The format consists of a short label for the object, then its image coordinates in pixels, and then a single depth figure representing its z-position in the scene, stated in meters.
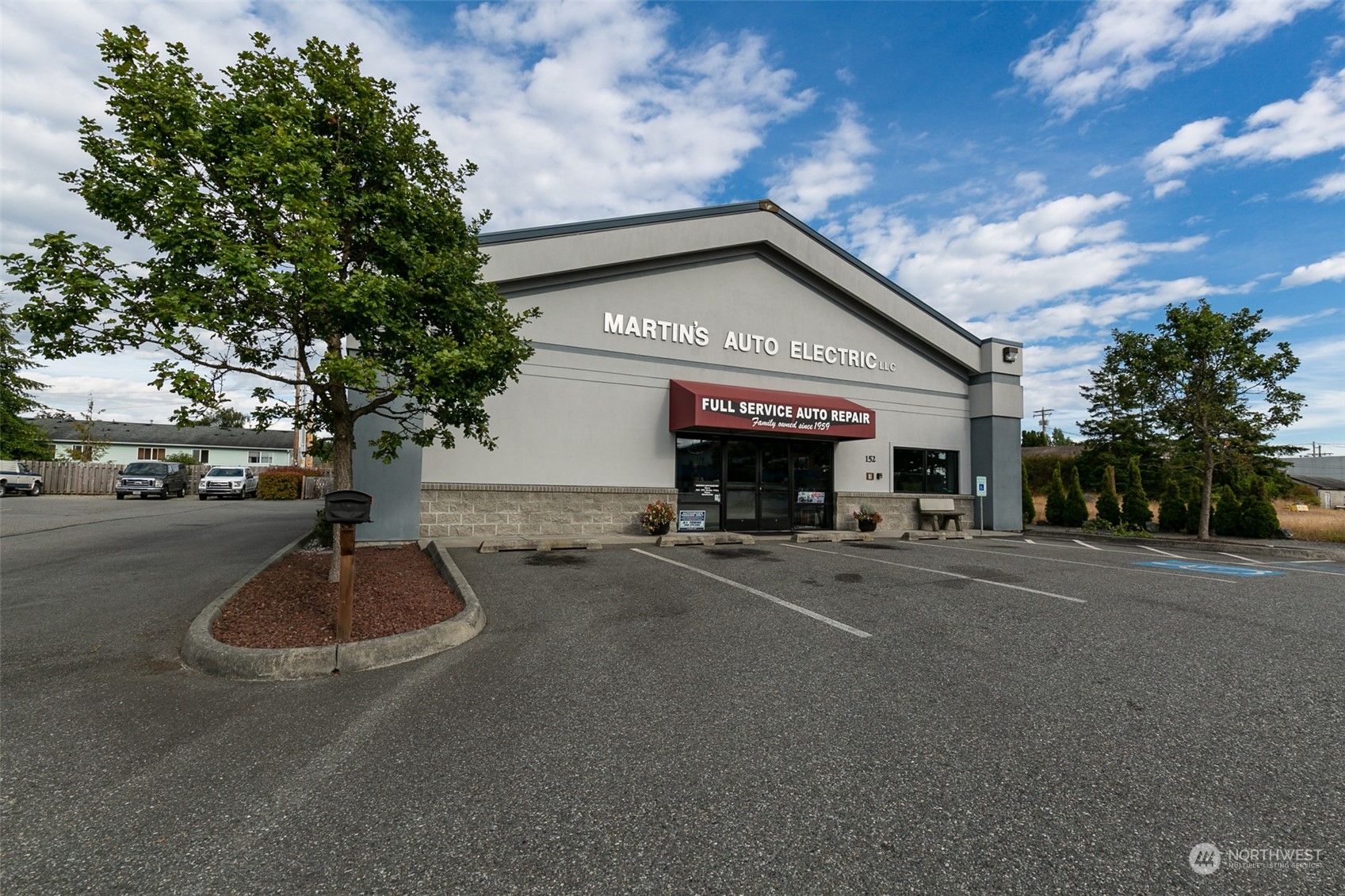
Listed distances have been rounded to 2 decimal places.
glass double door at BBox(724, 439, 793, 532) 14.92
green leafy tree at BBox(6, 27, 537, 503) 5.29
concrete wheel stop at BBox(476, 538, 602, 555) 10.71
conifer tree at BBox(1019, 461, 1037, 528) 21.23
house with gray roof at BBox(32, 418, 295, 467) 50.72
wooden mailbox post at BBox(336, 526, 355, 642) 4.82
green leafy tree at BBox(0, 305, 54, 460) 26.31
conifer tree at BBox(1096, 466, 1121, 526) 19.69
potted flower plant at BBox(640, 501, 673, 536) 13.05
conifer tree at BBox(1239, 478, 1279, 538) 16.25
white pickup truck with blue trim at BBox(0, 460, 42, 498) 26.63
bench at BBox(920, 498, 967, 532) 17.02
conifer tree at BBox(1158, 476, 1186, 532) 18.39
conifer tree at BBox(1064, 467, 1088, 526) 19.86
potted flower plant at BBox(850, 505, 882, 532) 15.36
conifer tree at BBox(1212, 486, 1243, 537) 16.91
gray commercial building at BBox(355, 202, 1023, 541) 12.55
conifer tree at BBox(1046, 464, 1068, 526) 20.42
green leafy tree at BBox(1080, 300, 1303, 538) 15.59
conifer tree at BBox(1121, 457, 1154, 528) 18.64
